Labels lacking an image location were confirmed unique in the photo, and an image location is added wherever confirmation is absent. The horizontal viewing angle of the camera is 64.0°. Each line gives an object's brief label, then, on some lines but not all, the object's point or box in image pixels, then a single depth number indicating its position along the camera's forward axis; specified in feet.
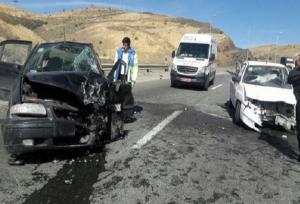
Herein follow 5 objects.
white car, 17.96
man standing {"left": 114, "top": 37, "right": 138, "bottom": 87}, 18.10
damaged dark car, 11.02
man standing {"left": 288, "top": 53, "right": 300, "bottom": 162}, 13.59
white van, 37.31
